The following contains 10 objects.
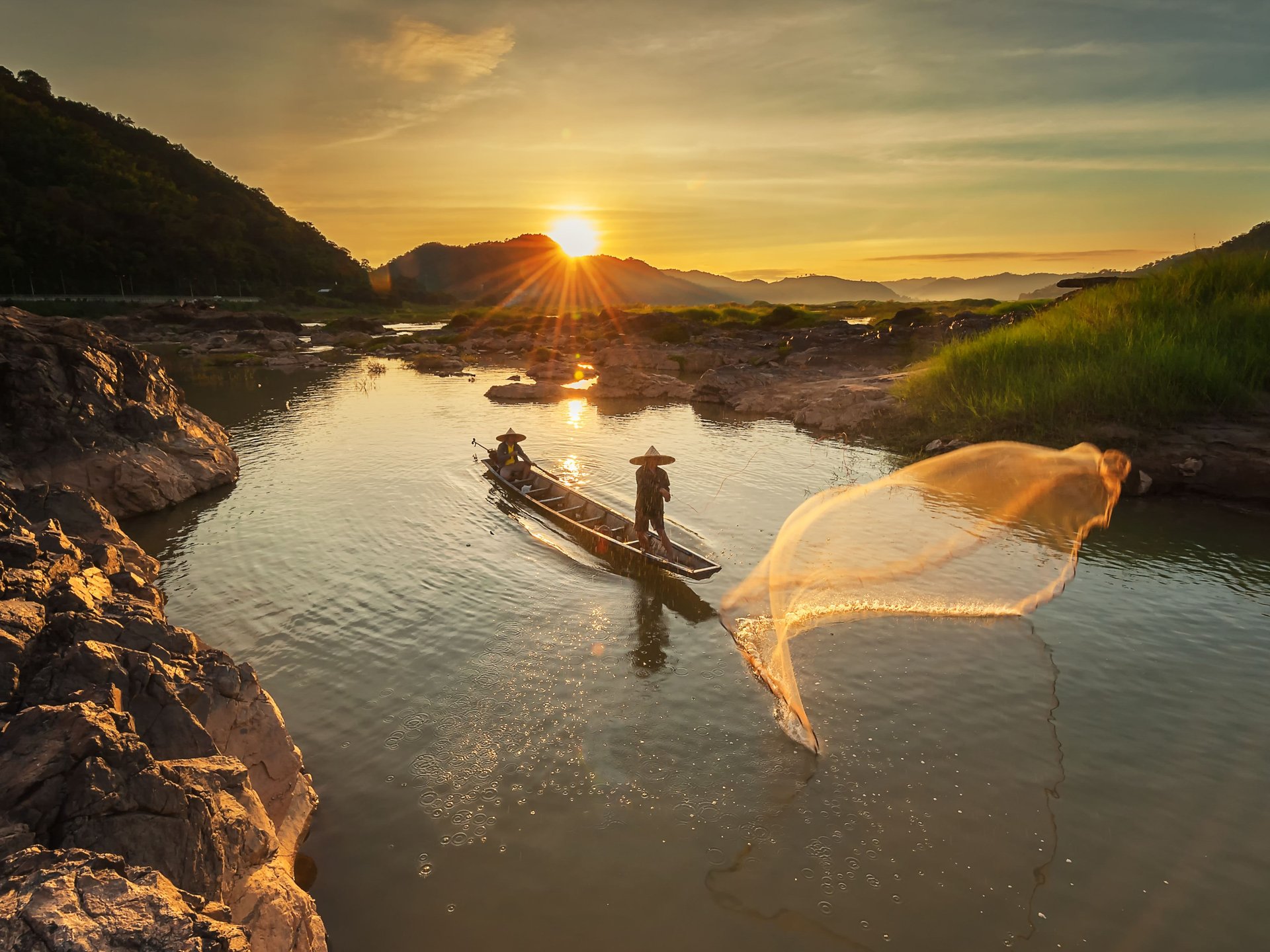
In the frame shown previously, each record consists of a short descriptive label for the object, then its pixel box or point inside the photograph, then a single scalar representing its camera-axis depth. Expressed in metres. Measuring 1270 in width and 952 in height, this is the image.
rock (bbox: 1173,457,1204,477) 20.23
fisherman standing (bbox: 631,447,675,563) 15.46
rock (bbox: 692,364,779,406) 40.16
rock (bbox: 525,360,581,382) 50.62
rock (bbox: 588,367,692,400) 43.22
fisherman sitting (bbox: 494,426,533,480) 21.80
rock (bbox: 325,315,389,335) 89.06
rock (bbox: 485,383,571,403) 41.44
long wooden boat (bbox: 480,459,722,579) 14.34
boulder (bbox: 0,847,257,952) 3.71
